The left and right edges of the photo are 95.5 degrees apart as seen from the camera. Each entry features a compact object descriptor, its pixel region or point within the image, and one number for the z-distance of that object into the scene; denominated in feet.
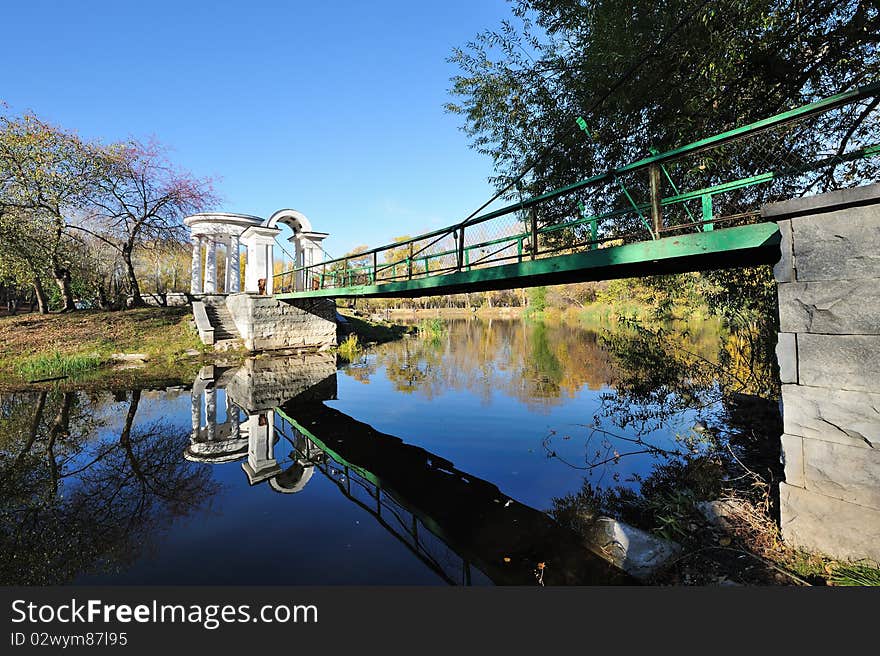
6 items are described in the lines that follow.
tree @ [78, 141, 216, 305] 54.54
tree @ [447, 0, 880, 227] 14.69
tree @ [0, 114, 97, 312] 46.34
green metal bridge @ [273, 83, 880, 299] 10.94
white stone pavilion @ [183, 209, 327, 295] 51.85
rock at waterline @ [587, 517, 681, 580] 9.67
